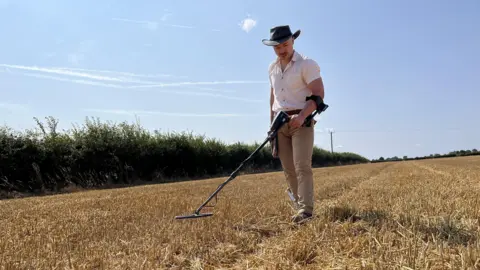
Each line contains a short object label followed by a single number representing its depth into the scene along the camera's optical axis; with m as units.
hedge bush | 20.38
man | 5.13
